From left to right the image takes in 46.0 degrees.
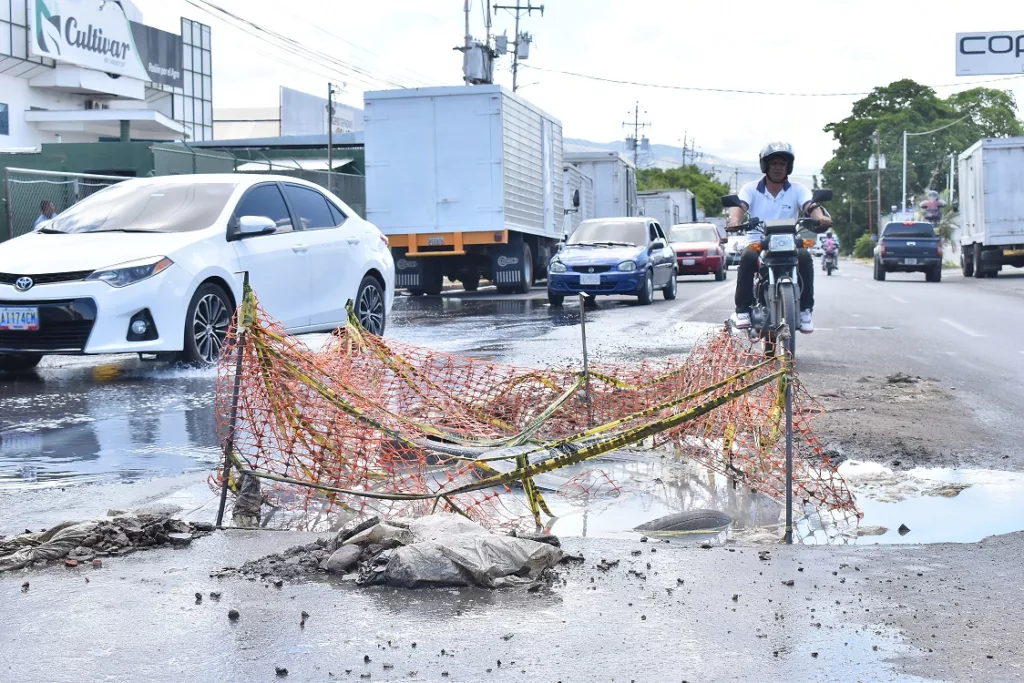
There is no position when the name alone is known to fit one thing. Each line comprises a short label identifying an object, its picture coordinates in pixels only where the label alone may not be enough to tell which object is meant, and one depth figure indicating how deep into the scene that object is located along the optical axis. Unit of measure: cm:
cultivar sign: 4784
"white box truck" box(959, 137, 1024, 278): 3378
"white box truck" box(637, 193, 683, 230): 5119
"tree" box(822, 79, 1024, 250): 10306
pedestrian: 1938
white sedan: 959
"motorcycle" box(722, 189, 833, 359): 937
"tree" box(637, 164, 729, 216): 11962
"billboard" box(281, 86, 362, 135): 8525
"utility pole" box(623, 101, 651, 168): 13212
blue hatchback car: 2105
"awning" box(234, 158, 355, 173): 3024
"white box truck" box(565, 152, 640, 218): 3831
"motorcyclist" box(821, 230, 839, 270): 4025
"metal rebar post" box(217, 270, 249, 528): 519
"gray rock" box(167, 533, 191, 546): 469
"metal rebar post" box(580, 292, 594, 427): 714
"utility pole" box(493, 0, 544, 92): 6506
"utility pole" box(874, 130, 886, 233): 9788
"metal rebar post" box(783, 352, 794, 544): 492
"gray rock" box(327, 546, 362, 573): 428
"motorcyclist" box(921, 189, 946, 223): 6512
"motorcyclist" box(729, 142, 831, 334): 990
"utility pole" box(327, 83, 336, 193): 3219
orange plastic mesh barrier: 526
